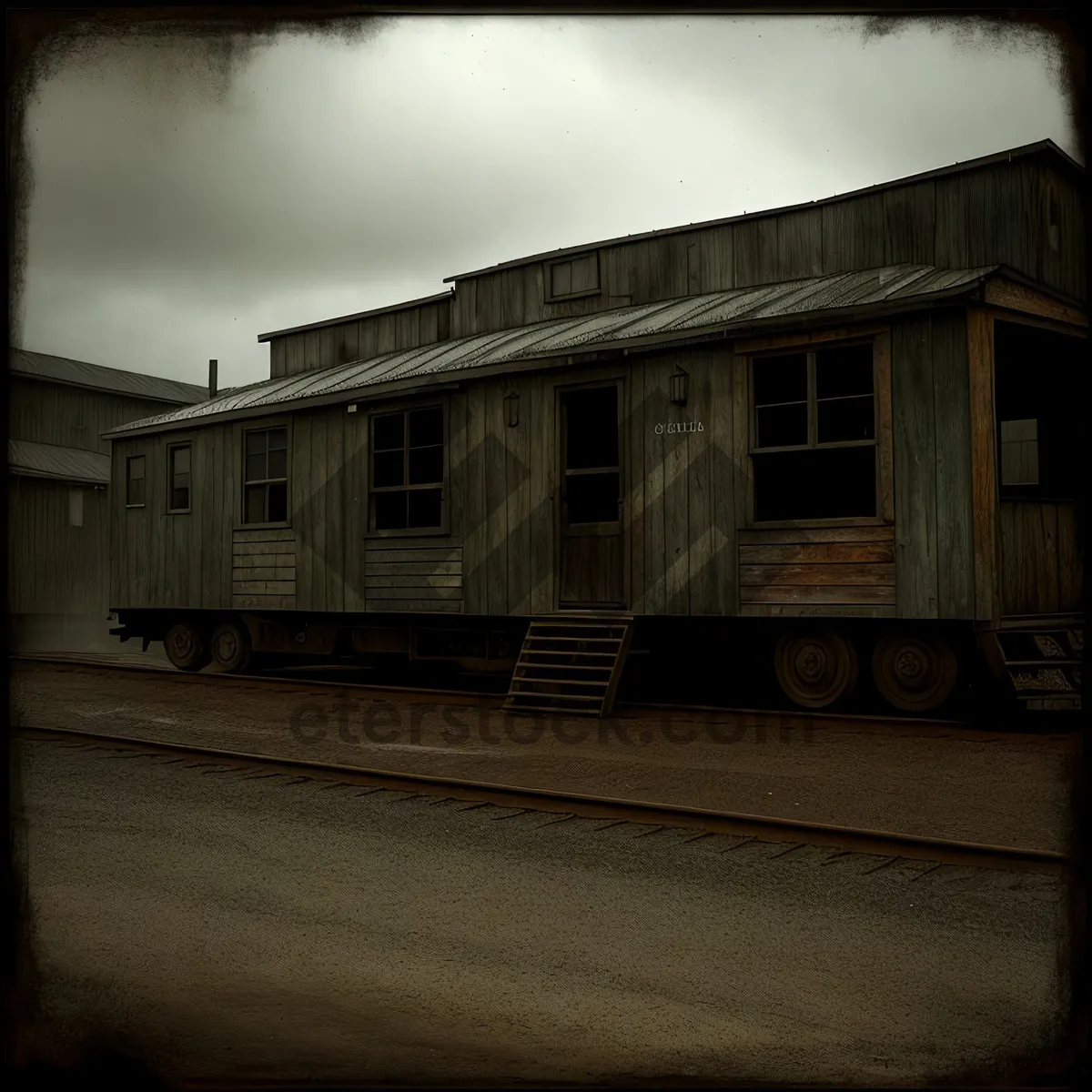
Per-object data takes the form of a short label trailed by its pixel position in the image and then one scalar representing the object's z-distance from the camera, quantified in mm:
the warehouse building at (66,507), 27266
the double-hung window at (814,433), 10148
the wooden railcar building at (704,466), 9484
